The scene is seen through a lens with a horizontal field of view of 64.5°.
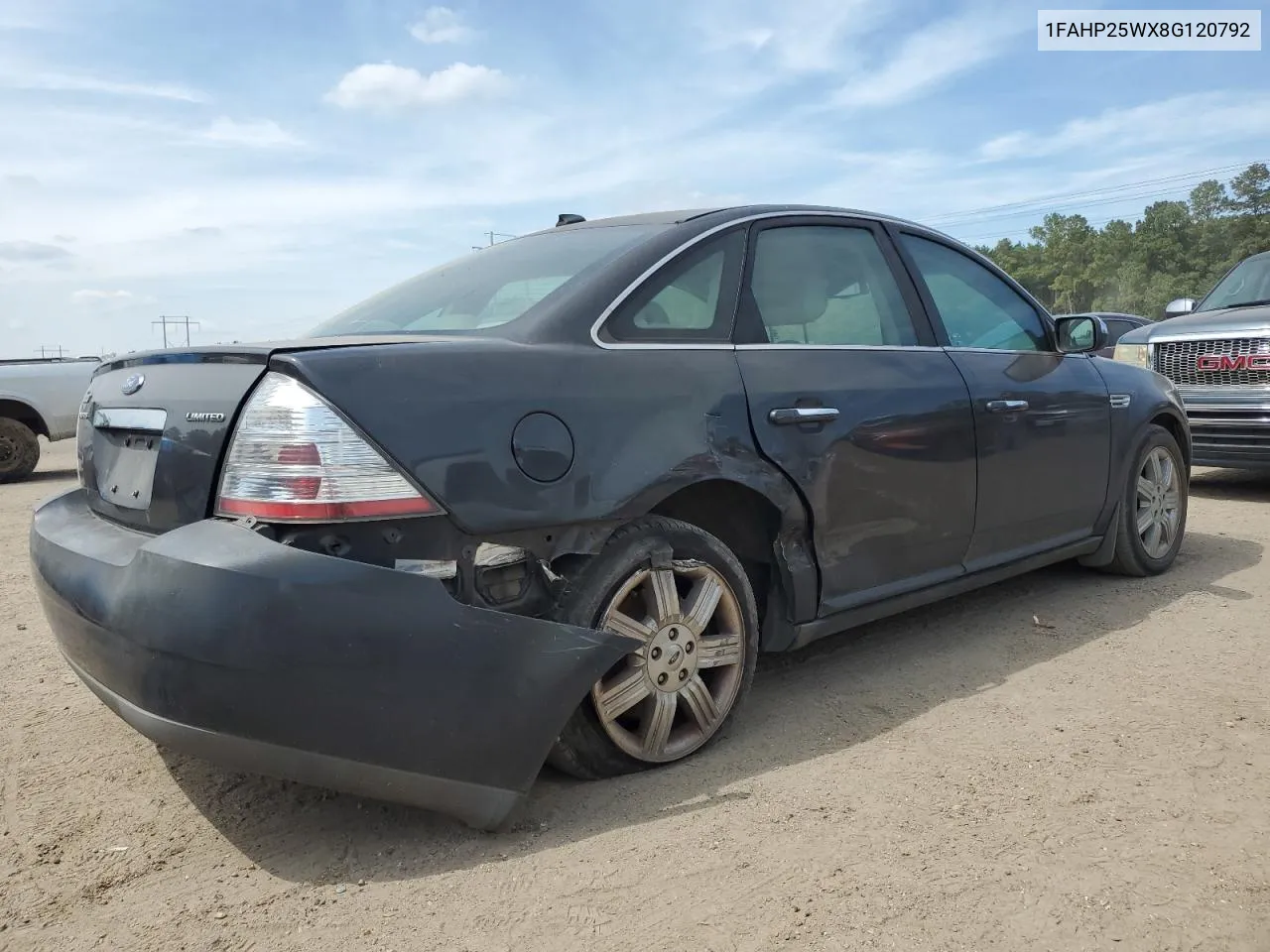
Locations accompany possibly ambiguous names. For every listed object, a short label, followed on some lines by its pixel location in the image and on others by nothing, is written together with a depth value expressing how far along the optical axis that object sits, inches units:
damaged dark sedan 86.0
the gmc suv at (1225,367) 283.9
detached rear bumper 83.7
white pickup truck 427.5
